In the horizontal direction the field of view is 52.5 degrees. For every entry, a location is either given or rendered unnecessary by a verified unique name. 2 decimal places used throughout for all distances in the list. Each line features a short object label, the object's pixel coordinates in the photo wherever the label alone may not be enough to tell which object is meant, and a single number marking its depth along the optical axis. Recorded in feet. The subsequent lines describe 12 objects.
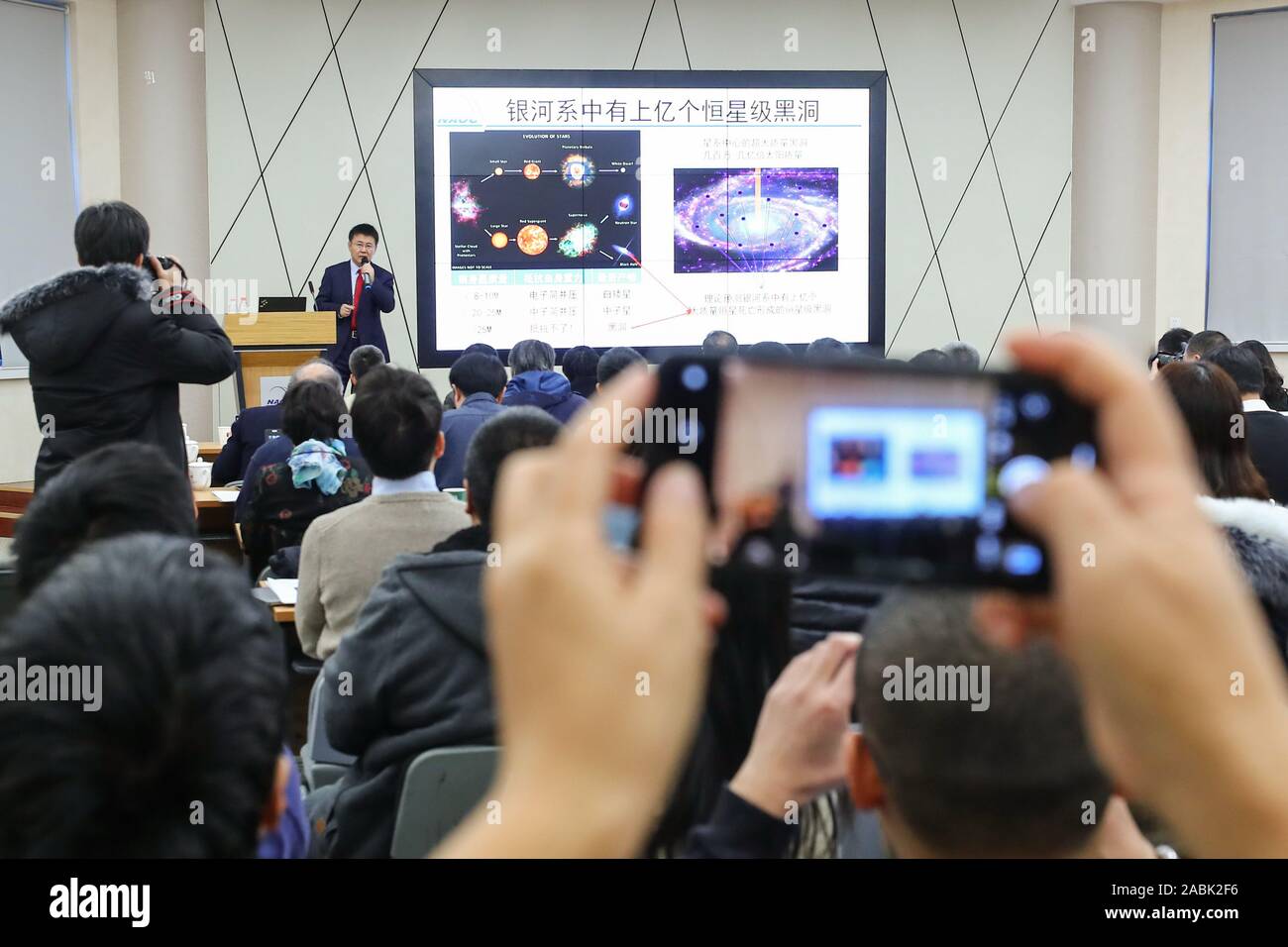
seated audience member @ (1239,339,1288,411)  15.13
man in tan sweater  9.07
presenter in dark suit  25.49
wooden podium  22.36
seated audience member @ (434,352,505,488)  13.79
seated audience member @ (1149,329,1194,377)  19.10
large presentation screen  26.94
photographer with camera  11.48
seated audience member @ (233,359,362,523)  12.36
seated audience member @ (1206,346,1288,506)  11.49
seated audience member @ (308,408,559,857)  6.64
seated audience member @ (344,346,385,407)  17.97
